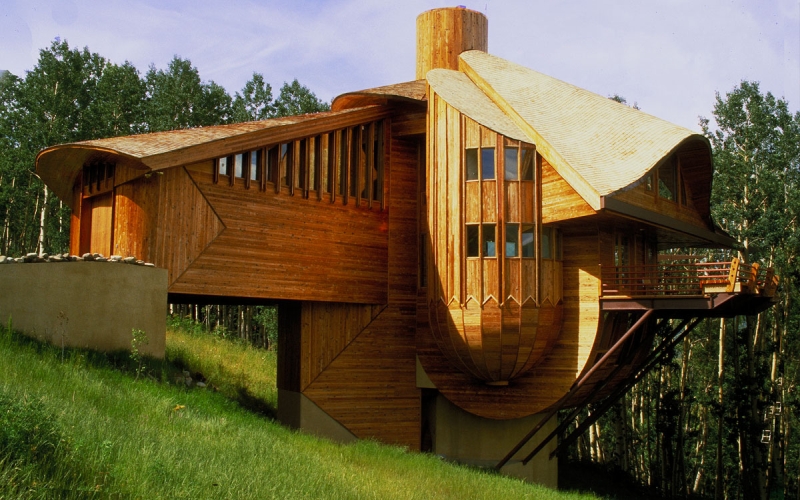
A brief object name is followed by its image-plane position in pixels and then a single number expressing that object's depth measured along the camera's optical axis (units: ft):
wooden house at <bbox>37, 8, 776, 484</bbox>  56.54
